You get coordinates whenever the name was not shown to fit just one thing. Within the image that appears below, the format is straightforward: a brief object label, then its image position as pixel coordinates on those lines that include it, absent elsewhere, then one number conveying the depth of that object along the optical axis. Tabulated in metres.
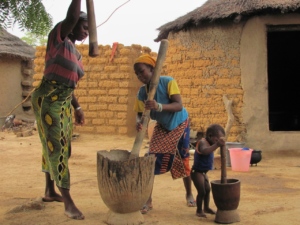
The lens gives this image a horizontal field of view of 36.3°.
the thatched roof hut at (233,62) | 7.35
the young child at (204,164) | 3.55
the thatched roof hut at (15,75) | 13.80
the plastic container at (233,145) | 6.71
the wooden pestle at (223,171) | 3.38
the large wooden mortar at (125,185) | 3.20
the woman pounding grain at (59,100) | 3.40
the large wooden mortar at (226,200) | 3.31
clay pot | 6.33
